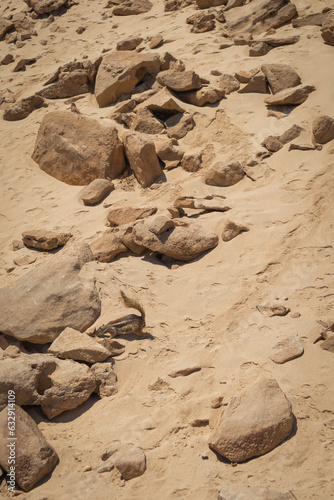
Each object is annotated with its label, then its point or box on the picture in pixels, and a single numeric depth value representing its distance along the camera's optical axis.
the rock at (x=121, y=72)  6.29
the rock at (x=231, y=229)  3.81
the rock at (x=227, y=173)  4.59
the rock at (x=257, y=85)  5.64
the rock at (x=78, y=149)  5.29
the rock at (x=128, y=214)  4.30
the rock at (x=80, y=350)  2.91
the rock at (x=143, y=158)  4.91
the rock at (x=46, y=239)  4.39
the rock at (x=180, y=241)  3.77
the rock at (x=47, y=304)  3.26
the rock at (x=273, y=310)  2.96
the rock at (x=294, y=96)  5.20
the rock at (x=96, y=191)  4.92
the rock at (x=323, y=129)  4.46
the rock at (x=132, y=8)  9.30
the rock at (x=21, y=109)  7.13
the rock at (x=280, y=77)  5.53
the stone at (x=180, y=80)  5.78
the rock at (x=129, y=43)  7.59
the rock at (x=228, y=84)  5.89
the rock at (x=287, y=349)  2.62
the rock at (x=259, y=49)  6.41
